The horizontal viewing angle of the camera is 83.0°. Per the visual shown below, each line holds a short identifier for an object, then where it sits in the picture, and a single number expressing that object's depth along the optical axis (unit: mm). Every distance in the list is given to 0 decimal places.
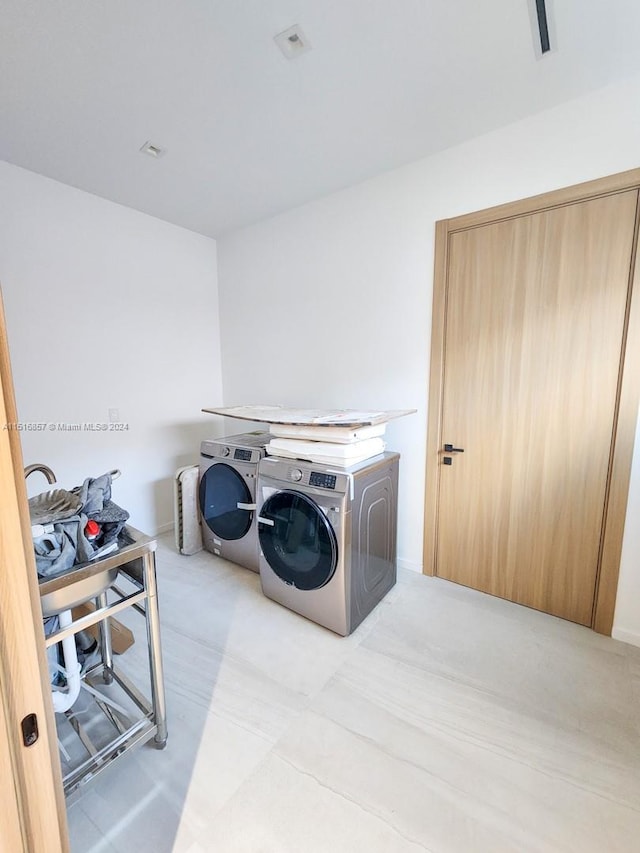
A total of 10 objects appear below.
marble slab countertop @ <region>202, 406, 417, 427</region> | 1837
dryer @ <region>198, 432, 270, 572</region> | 2445
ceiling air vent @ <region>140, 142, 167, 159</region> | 2029
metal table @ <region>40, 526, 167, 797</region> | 1038
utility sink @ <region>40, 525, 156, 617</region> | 1000
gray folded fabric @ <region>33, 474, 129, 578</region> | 1034
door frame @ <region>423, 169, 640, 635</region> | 1714
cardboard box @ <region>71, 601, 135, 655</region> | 1793
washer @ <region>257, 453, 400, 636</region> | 1854
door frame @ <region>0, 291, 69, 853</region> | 558
